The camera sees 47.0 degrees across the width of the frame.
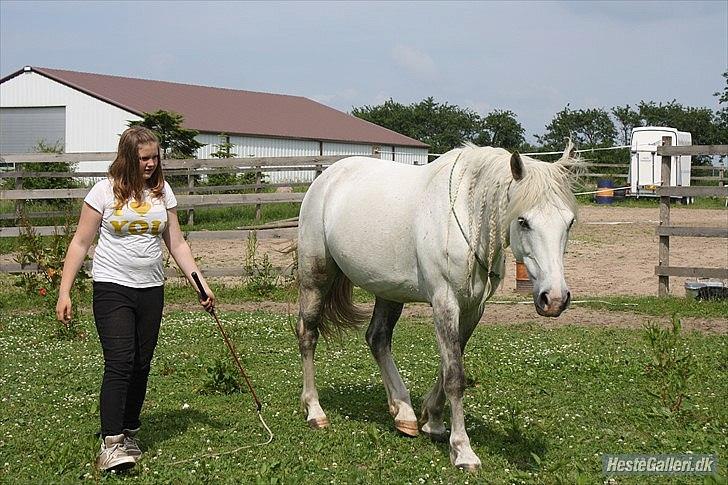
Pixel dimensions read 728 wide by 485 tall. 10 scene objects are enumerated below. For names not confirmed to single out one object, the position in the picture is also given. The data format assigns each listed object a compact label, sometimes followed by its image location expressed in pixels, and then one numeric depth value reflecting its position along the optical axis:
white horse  4.63
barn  38.97
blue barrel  34.38
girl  5.00
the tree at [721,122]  47.53
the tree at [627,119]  66.56
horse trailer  32.56
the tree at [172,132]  29.59
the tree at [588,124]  61.53
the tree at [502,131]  59.94
